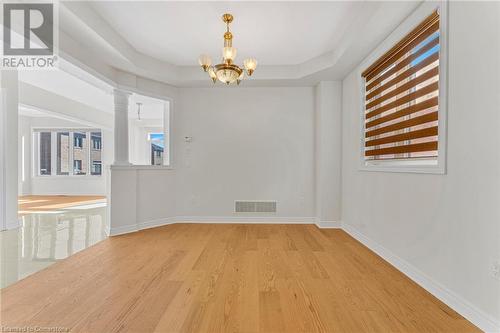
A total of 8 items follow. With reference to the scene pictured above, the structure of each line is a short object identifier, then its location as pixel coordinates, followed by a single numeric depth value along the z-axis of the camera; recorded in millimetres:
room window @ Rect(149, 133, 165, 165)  8634
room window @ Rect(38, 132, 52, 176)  8445
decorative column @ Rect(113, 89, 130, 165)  3979
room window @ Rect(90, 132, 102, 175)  8688
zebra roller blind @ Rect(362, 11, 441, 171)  2141
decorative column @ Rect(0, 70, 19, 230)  4000
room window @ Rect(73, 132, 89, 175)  8648
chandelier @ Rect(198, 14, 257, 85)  2602
